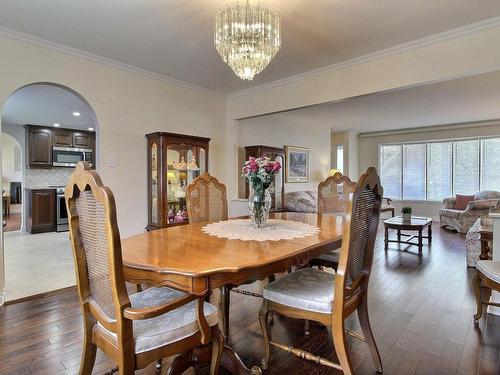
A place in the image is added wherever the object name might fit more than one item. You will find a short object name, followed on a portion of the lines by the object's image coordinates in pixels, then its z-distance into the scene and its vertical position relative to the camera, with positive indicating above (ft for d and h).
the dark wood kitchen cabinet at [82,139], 23.06 +3.14
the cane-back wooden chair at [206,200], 8.66 -0.62
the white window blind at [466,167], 23.71 +1.05
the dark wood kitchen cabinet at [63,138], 22.07 +3.13
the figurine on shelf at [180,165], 12.54 +0.64
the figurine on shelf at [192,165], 13.19 +0.66
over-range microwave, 22.00 +1.87
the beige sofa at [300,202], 17.19 -1.33
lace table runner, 6.13 -1.14
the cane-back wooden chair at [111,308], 3.65 -1.70
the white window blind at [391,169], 27.43 +1.02
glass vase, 6.98 -0.59
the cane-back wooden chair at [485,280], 6.25 -2.21
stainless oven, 21.43 -2.35
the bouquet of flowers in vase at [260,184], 6.85 -0.09
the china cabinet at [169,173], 11.96 +0.28
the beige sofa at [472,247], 12.08 -2.73
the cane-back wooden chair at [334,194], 10.44 -0.52
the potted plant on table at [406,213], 16.76 -1.87
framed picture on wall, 21.42 +1.20
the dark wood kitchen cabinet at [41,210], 20.47 -2.10
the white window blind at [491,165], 22.82 +1.17
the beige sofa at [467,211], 18.90 -2.13
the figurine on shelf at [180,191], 12.67 -0.47
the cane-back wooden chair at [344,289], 4.81 -2.00
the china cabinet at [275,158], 16.56 +1.23
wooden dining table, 4.06 -1.19
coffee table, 15.30 -2.41
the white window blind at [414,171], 26.23 +0.79
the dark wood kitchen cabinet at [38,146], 20.99 +2.37
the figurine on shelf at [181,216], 12.51 -1.54
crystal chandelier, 6.89 +3.39
